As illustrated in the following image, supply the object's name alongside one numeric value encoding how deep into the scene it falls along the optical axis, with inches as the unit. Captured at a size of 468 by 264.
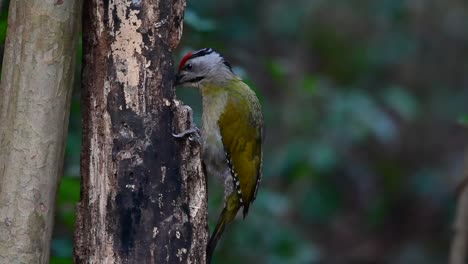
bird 428.8
